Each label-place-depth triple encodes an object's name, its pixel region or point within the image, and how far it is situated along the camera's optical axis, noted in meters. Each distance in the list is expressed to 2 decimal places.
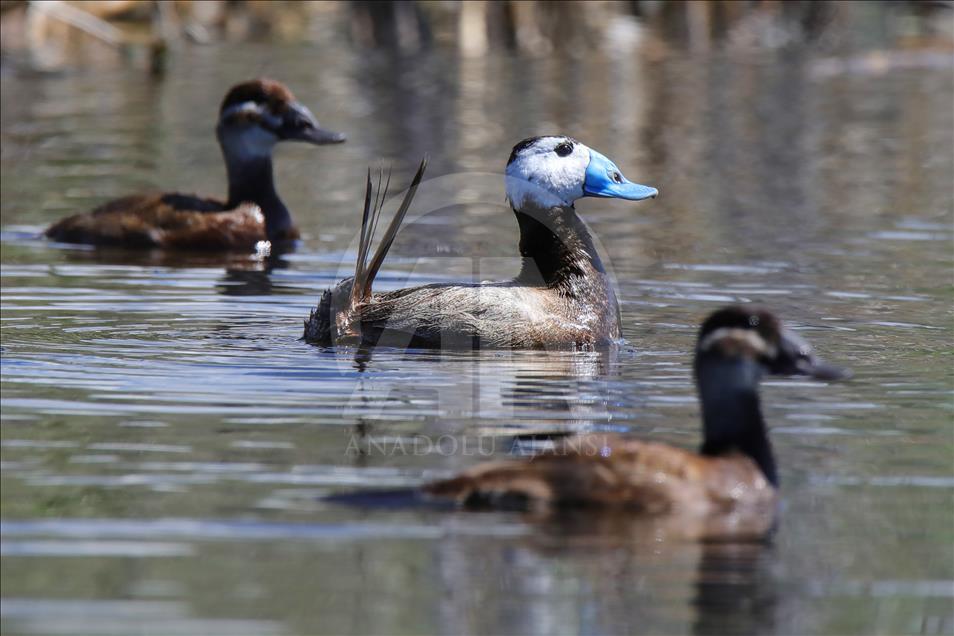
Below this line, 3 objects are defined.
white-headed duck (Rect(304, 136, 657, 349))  16.12
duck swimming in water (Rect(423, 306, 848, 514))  10.28
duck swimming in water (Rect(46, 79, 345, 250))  24.62
